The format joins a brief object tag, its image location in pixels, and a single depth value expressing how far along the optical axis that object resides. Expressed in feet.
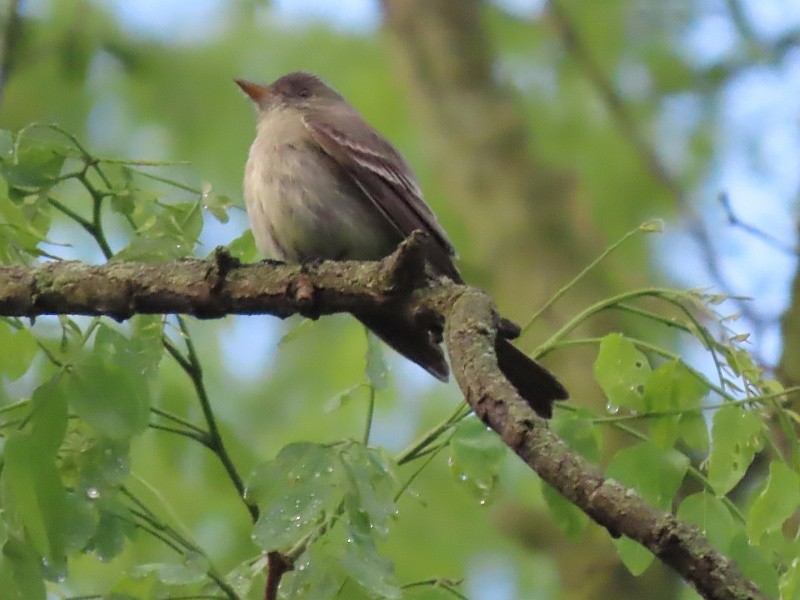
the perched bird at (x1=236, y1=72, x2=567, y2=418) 27.58
